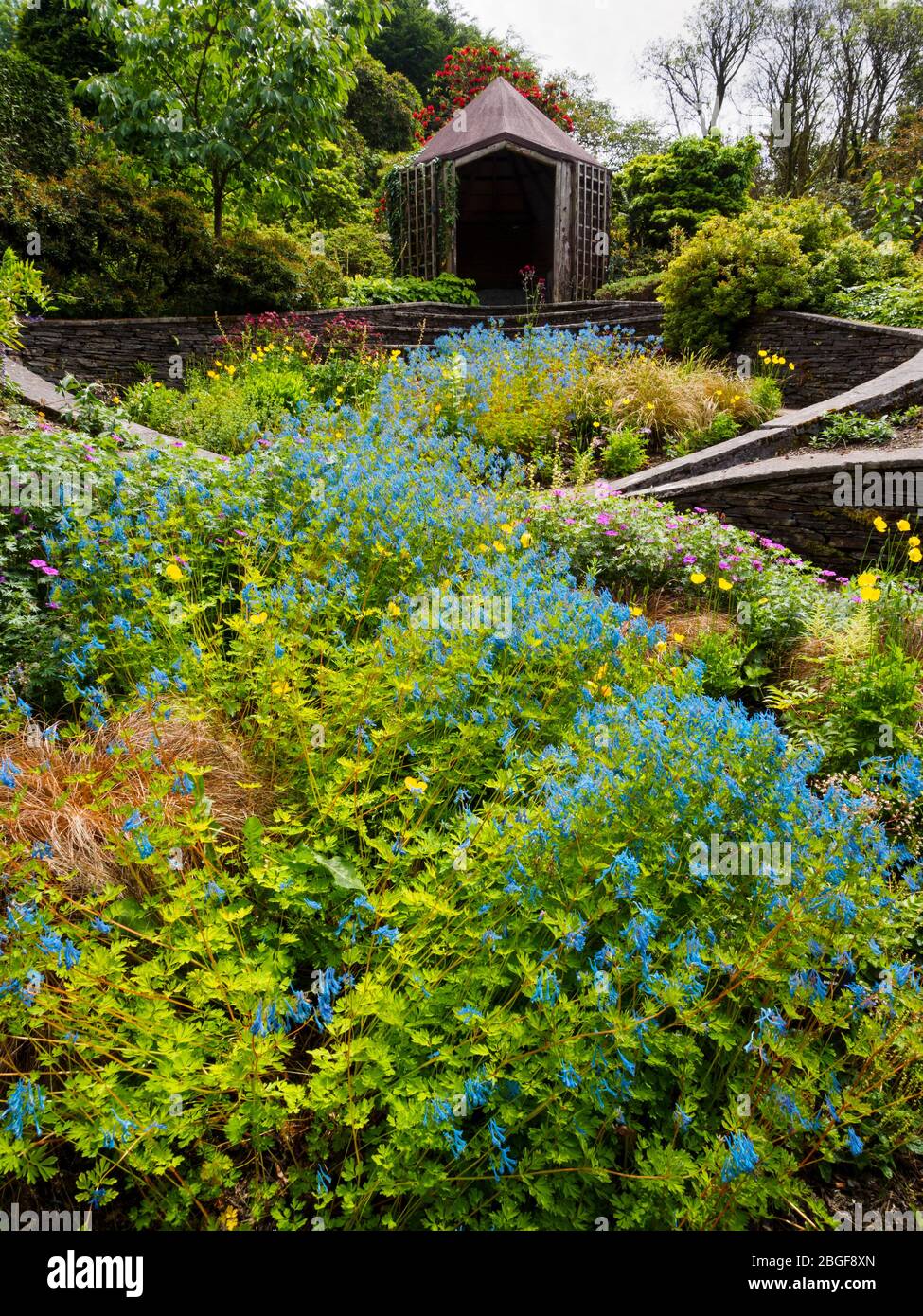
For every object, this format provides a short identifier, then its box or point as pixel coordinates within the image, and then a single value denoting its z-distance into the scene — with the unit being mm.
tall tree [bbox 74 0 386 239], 10117
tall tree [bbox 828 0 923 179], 26031
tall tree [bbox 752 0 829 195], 26672
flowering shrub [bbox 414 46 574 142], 19500
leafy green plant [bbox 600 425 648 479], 7621
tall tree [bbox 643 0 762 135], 29297
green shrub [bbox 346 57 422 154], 25250
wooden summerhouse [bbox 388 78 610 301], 15516
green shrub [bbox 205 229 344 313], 10734
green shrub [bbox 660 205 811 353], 10625
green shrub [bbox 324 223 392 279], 16156
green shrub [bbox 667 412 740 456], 8133
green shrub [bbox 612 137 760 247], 17359
